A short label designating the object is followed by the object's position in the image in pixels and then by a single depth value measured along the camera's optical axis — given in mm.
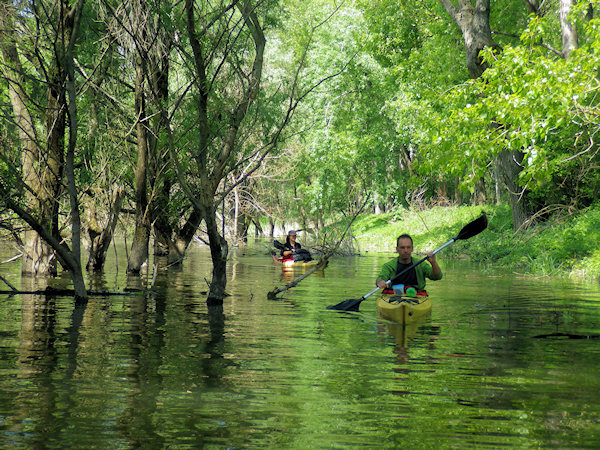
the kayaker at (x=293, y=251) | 21266
